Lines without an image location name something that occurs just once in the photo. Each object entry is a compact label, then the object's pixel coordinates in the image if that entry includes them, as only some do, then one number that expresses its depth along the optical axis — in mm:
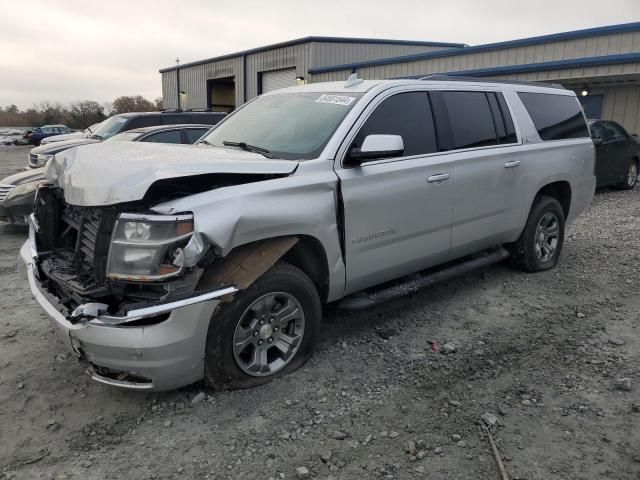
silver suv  2867
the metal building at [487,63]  12383
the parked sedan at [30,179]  7254
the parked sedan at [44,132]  35812
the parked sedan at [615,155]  10508
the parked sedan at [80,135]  12256
